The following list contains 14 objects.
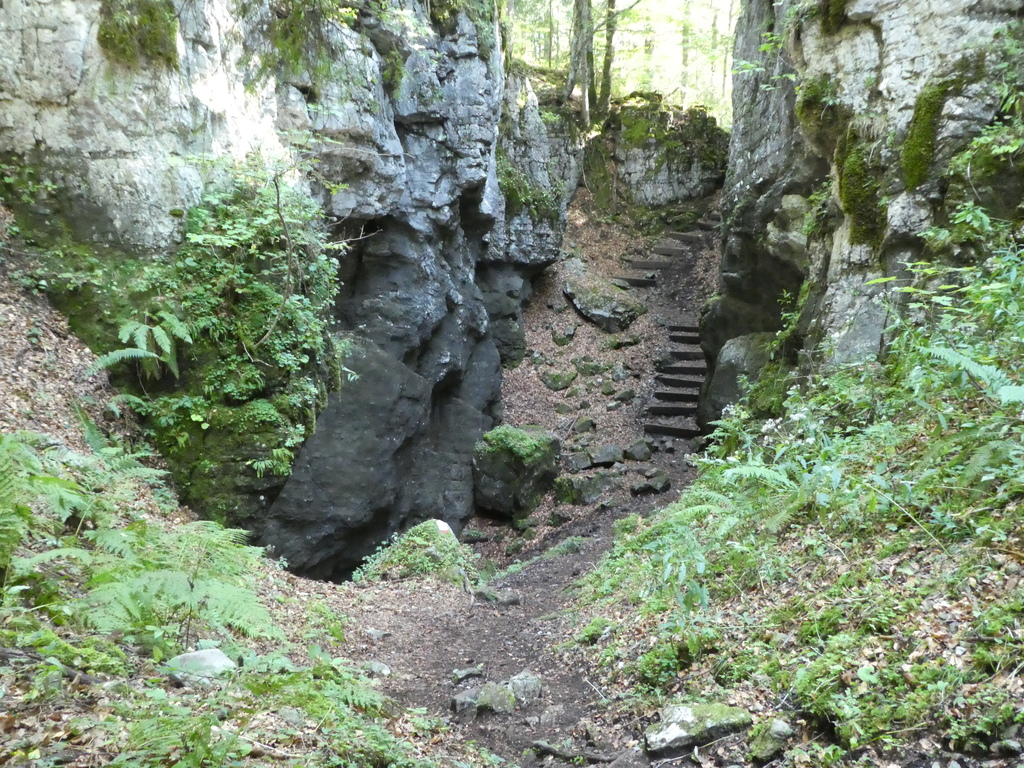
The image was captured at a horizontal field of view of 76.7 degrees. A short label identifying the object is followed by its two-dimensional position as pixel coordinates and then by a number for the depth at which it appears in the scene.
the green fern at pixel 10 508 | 3.42
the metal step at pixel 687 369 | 16.80
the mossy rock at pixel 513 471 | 13.34
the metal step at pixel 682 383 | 16.47
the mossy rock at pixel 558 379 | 17.09
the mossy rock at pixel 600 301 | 18.69
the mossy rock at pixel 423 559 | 8.25
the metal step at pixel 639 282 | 19.91
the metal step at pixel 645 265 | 20.53
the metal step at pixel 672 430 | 14.98
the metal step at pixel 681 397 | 16.08
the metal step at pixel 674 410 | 15.74
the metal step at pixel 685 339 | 18.03
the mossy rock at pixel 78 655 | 3.00
